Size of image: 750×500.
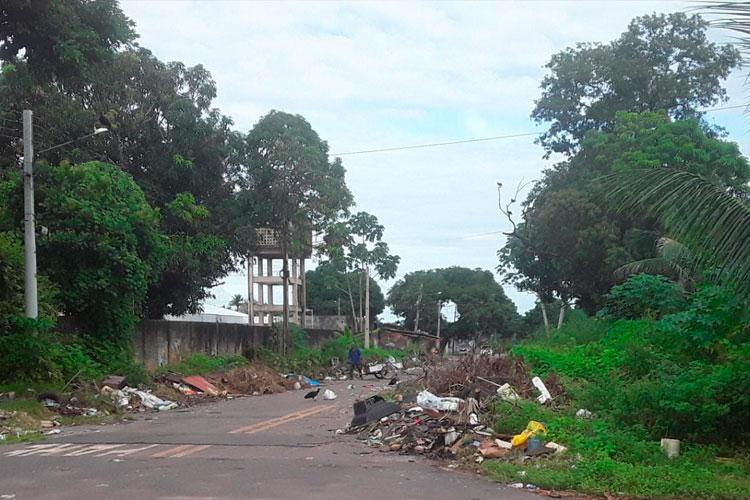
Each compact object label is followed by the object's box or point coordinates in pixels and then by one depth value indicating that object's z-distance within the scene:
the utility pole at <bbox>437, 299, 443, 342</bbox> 88.20
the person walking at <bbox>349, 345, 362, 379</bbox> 40.69
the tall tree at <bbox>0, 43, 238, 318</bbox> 31.41
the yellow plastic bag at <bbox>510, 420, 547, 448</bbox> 11.73
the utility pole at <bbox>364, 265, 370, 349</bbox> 54.66
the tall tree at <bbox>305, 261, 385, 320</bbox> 86.44
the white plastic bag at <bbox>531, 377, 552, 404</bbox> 15.09
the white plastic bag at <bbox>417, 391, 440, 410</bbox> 14.73
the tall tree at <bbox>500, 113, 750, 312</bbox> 30.33
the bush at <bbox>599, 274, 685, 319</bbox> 18.73
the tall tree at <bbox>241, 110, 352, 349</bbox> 37.81
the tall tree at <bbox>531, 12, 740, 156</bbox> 40.62
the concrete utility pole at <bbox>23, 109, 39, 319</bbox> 18.98
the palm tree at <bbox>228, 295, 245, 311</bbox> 100.50
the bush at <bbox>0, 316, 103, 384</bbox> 19.57
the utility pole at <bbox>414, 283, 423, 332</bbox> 87.38
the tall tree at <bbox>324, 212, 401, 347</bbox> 51.94
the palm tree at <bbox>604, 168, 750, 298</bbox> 9.99
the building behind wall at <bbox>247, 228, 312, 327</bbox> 53.22
